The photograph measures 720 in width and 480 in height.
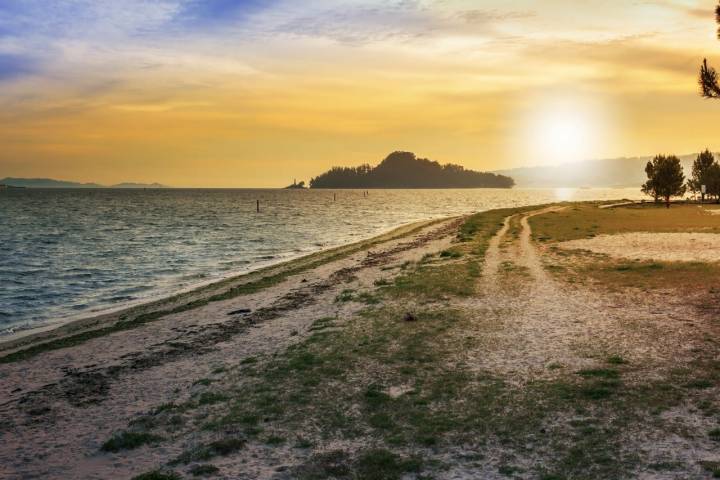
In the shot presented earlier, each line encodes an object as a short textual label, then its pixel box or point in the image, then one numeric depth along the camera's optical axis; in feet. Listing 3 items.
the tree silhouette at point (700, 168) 412.36
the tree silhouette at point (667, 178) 346.95
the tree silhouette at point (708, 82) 83.46
